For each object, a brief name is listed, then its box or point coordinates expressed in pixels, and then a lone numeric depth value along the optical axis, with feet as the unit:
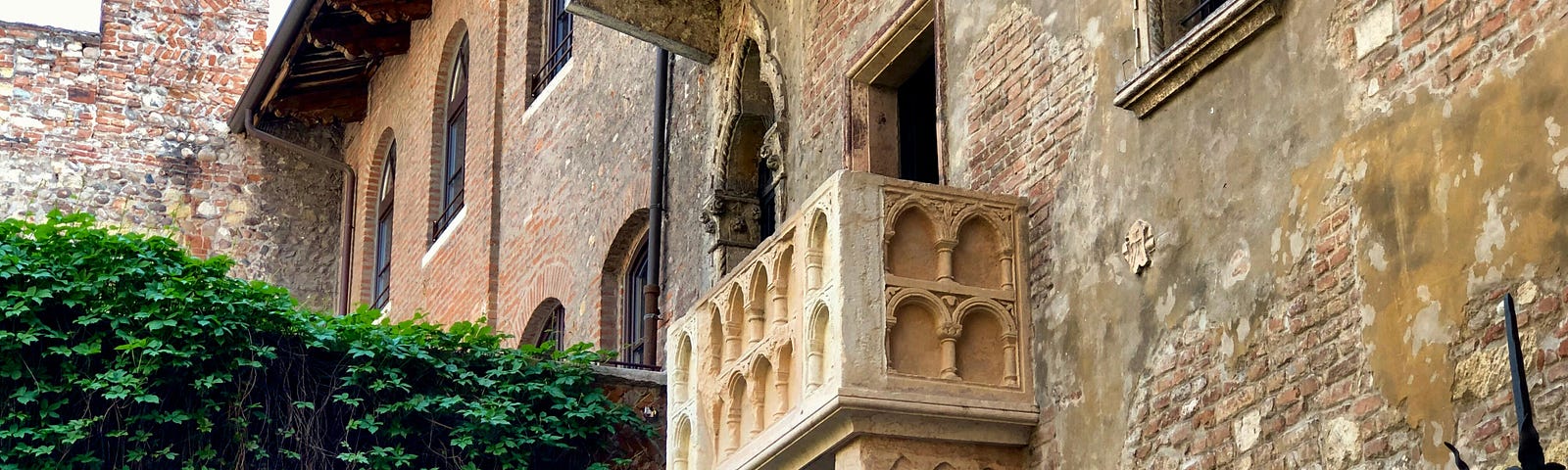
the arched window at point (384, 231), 63.72
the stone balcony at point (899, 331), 24.82
